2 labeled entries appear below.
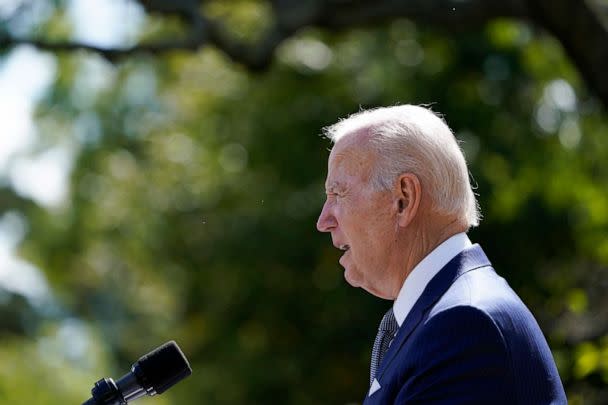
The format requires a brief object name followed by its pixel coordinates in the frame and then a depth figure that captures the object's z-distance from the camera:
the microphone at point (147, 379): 4.82
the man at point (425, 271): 4.28
